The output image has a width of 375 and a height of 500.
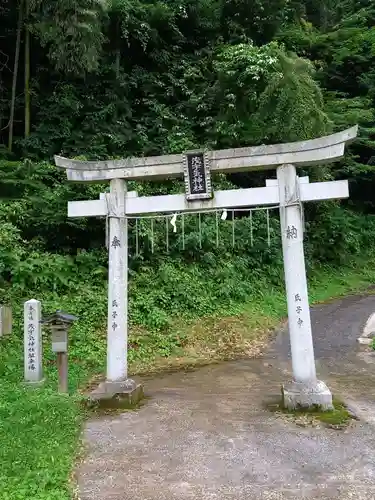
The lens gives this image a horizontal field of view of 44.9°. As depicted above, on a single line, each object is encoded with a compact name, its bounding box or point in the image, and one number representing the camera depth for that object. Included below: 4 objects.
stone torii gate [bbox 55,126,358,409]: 6.58
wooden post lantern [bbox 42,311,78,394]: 7.10
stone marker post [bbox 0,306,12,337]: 8.11
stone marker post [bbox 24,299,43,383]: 7.28
